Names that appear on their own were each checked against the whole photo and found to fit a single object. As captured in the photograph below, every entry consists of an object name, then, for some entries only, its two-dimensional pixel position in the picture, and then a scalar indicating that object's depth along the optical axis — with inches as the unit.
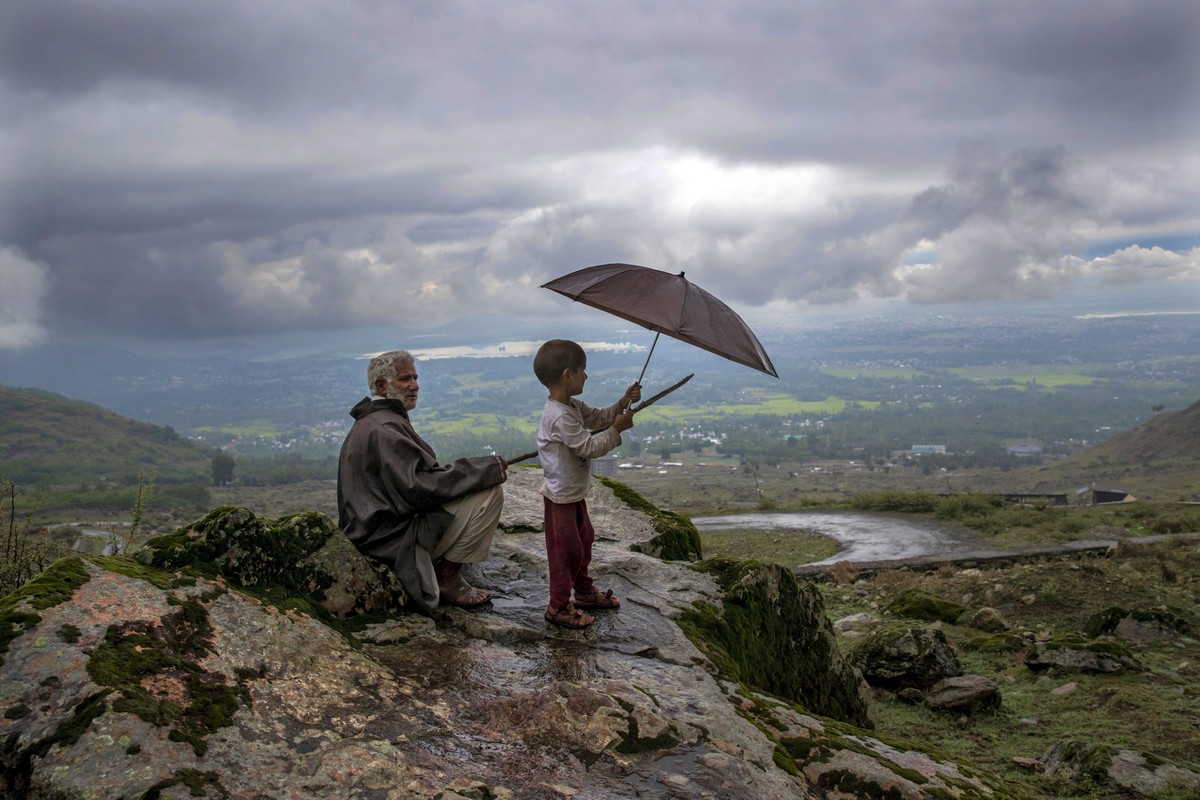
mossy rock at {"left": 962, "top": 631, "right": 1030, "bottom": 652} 483.2
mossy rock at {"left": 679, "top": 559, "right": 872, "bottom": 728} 303.3
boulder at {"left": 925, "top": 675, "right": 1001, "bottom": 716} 390.6
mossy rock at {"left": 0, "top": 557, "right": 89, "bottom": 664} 171.5
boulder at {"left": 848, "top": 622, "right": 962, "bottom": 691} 417.7
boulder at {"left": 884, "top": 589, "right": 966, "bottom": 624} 560.4
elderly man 263.6
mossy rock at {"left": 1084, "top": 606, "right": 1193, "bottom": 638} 491.5
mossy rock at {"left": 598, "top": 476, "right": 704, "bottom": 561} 419.5
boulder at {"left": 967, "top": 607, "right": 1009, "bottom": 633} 530.4
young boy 250.7
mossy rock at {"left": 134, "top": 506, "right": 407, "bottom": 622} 227.9
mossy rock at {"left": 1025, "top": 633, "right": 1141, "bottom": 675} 431.8
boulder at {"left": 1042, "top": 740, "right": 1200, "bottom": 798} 294.4
